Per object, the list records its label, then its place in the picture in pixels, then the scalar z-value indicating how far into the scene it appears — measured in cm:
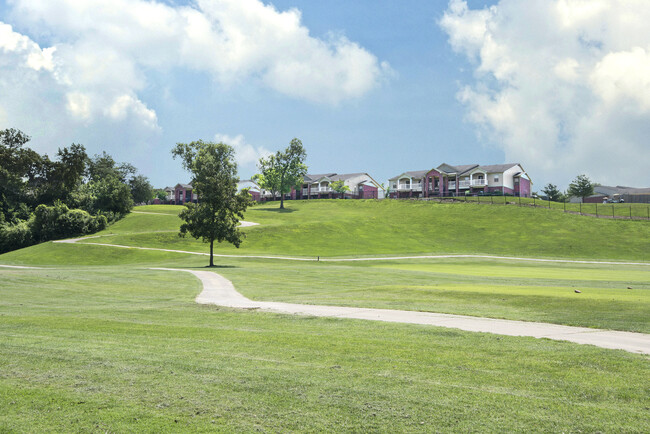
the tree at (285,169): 11594
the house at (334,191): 14938
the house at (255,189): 16425
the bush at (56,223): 7212
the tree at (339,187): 14638
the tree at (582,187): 12788
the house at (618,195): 11034
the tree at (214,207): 4581
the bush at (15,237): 6931
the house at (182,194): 16725
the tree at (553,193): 13212
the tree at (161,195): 16802
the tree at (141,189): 13925
